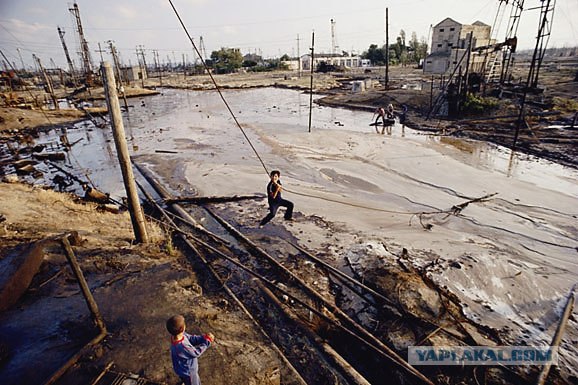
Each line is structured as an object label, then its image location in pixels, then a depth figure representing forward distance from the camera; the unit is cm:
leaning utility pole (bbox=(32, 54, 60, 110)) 3112
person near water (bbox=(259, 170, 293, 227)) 825
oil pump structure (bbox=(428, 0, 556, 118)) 2001
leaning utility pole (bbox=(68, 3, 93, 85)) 4375
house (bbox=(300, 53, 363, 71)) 9255
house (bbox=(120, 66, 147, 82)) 6333
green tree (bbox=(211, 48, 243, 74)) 8731
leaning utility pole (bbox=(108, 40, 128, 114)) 4088
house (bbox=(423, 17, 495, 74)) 4909
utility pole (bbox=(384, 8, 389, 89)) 3422
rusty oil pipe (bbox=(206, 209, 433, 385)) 410
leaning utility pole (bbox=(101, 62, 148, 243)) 620
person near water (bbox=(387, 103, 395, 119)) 2231
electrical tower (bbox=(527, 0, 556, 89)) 1418
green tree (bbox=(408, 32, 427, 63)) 9250
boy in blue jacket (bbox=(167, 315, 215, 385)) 321
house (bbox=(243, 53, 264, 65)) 13212
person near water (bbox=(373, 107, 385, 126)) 2178
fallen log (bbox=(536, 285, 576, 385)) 387
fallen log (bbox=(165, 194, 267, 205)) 1038
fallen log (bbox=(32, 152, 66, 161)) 1639
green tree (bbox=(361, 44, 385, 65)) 8926
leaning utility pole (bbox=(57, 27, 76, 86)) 4959
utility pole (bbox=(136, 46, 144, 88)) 6450
